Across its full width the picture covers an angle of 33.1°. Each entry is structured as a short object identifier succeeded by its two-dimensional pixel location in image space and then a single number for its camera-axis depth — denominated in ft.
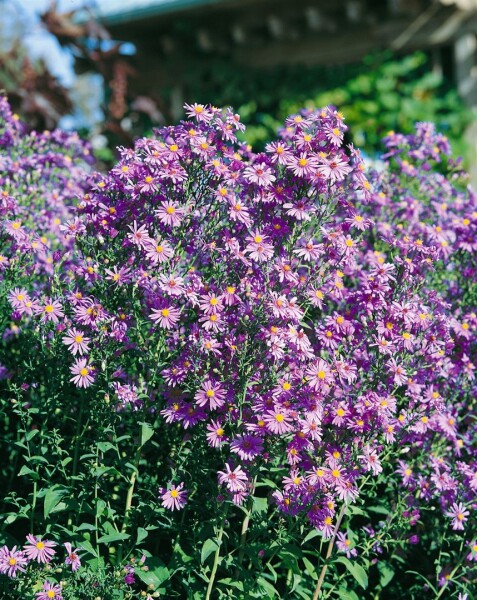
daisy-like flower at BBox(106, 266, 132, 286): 8.07
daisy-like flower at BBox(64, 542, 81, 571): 7.68
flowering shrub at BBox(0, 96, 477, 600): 7.91
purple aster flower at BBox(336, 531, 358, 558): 8.53
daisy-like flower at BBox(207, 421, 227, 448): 7.78
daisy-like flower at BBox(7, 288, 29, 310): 8.50
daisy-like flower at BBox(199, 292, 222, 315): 7.91
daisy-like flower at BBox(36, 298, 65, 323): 8.30
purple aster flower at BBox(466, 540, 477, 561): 8.79
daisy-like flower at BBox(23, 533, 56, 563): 7.74
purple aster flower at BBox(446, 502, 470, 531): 8.81
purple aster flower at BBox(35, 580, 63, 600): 7.45
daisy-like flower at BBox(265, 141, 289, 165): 8.24
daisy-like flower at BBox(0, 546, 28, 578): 7.66
